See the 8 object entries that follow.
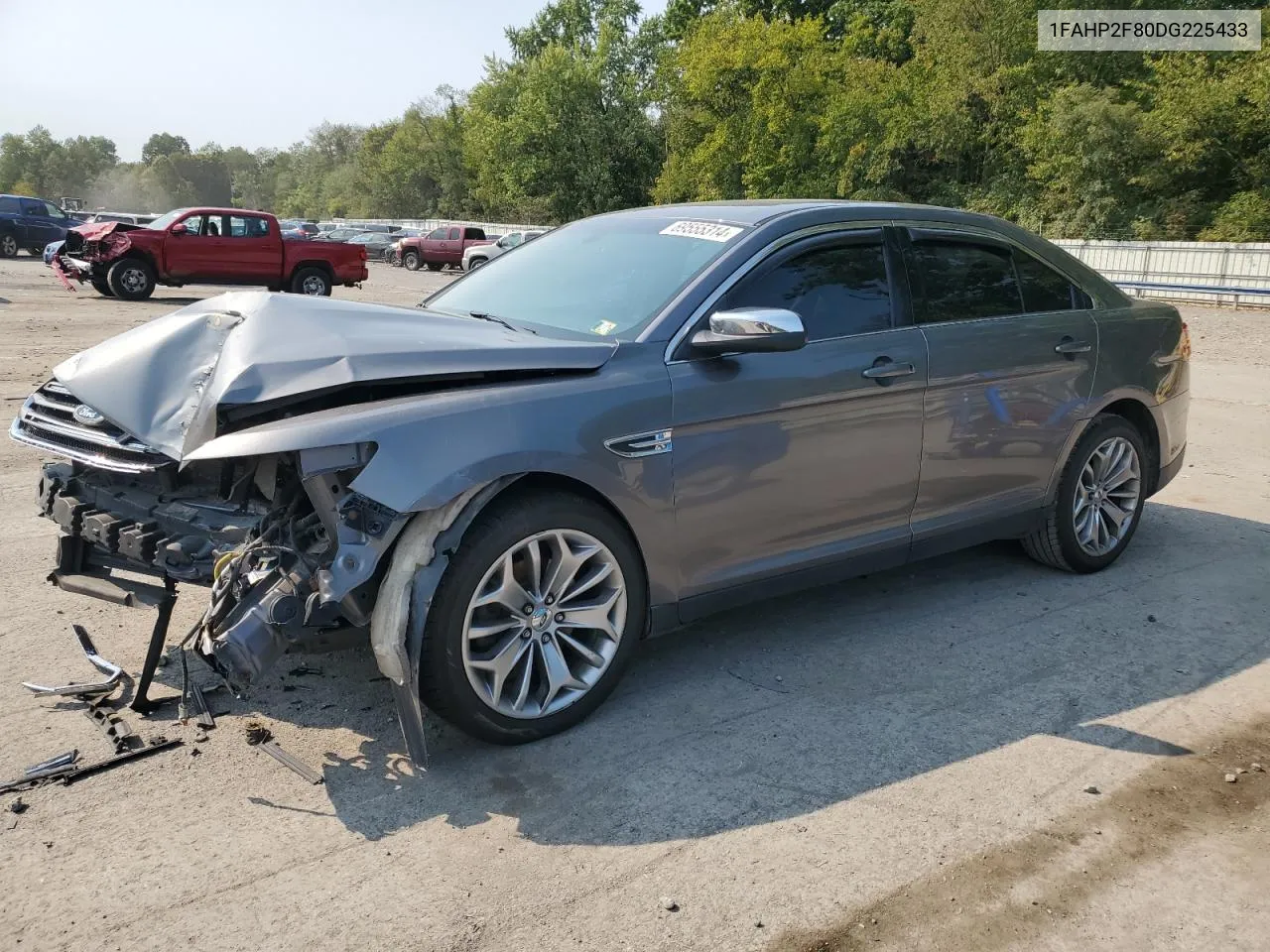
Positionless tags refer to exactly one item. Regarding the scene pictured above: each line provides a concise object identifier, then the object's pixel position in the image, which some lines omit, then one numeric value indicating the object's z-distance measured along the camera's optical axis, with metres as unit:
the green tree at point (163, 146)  152.25
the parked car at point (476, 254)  32.60
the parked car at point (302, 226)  39.69
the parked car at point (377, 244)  43.34
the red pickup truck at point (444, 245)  36.97
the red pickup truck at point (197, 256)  19.58
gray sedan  3.18
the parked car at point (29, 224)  32.25
